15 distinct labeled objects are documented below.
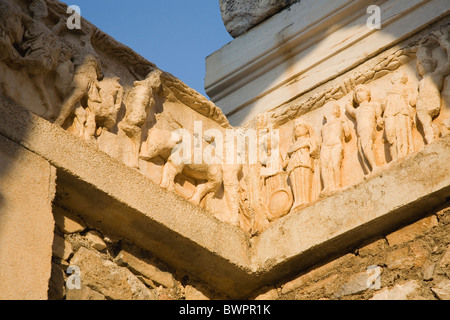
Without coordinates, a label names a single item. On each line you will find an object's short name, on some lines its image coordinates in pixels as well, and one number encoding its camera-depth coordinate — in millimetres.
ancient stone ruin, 9219
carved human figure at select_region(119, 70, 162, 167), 10547
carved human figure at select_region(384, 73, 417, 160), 10578
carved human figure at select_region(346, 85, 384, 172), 10844
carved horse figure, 10719
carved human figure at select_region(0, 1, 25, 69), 9375
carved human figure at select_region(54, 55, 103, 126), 9836
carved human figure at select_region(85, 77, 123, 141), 10102
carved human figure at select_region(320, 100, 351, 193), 11023
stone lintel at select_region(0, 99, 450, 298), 9320
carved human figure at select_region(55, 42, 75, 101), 9930
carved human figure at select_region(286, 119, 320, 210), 11203
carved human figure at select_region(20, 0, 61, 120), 9648
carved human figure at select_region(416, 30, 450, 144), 10547
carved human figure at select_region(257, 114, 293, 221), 11227
